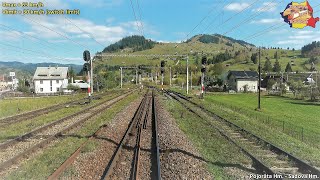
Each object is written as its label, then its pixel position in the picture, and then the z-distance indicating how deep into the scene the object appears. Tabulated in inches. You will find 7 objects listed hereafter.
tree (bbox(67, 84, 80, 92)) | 2684.3
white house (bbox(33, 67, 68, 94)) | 3046.0
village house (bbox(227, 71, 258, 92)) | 3039.3
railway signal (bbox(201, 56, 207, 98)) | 1234.5
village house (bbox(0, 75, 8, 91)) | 4156.9
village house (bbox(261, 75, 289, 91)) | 2985.9
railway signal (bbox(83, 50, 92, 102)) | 1083.4
